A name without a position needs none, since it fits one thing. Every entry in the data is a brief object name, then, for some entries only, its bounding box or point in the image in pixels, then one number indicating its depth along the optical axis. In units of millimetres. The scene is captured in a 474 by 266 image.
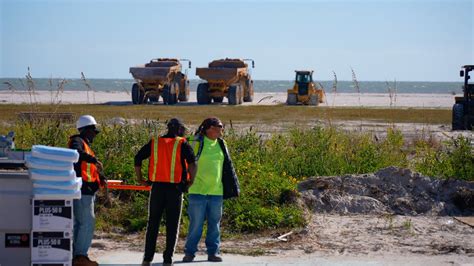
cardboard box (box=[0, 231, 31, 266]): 16406
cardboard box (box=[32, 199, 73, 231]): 16422
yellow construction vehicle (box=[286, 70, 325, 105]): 99812
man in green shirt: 19766
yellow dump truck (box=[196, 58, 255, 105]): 97325
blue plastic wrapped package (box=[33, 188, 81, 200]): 16437
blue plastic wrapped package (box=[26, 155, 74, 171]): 16422
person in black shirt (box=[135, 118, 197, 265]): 18609
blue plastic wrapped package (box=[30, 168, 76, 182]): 16391
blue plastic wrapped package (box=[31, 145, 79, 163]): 16547
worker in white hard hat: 18156
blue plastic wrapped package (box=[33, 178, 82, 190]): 16516
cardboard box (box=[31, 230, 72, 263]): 16422
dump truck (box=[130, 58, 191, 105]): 95625
